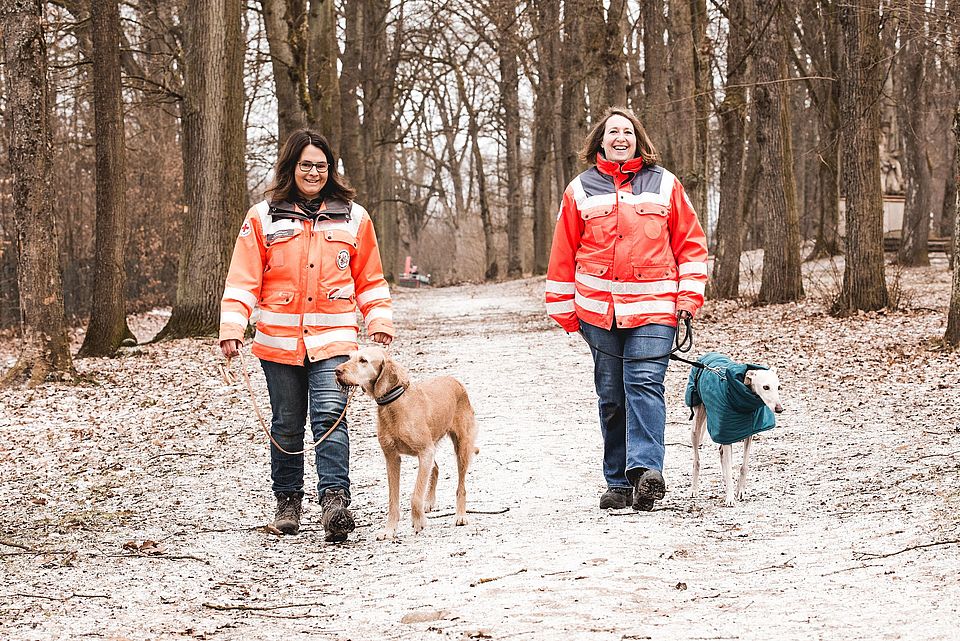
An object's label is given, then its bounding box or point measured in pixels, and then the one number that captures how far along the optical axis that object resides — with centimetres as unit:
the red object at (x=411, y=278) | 5433
